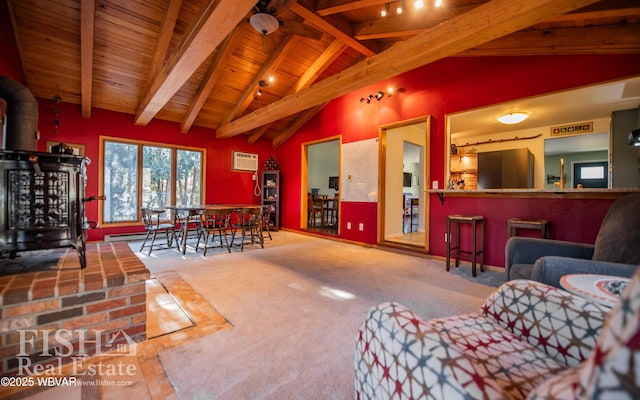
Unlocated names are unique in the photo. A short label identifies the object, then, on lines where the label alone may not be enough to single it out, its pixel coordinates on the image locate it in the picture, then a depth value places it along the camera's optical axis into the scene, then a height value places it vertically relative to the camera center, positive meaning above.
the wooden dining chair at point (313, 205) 7.16 -0.19
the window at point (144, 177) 5.15 +0.45
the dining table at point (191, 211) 4.22 -0.22
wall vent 6.80 +0.99
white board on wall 5.02 +0.56
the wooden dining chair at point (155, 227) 4.17 -0.48
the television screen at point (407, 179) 8.47 +0.65
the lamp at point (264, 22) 2.69 +1.88
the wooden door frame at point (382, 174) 4.85 +0.47
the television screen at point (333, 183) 8.94 +0.55
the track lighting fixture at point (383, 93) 4.58 +1.92
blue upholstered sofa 1.43 -0.36
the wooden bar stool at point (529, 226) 2.88 -0.30
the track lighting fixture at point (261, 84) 4.88 +2.19
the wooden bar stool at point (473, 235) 3.31 -0.48
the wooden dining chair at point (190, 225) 4.25 -0.47
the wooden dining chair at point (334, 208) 7.38 -0.28
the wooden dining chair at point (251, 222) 4.63 -0.44
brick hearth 1.40 -0.67
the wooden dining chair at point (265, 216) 5.51 -0.39
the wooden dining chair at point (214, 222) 4.34 -0.44
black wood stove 1.69 -0.03
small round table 0.91 -0.34
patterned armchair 0.34 -0.44
